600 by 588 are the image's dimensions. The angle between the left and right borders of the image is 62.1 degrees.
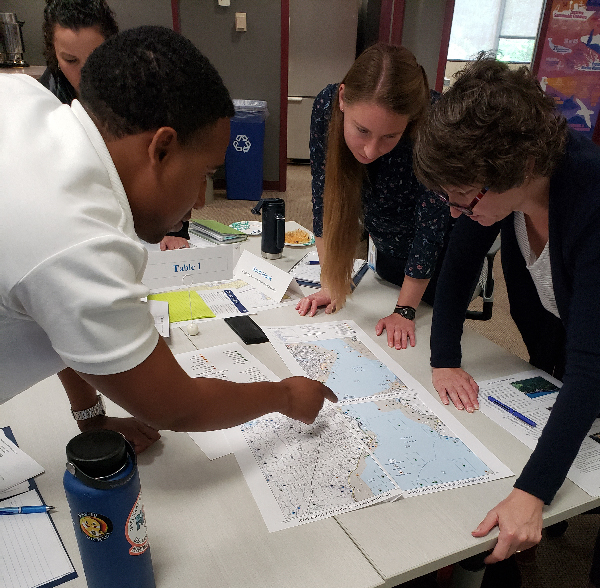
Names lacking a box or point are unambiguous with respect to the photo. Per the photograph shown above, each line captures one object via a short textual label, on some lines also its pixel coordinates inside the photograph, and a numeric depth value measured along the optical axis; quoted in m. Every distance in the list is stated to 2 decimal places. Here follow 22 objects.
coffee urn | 3.11
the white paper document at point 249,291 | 1.34
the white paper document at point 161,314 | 1.18
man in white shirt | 0.48
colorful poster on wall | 3.51
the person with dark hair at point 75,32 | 1.64
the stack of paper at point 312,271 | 1.52
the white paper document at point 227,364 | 1.02
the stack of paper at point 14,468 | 0.74
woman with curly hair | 0.76
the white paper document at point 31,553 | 0.61
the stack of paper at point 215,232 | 1.82
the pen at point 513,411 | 0.95
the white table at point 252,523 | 0.64
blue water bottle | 0.53
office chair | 1.79
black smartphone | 1.17
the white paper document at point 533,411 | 0.84
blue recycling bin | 4.15
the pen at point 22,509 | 0.70
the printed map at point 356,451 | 0.75
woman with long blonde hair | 1.21
